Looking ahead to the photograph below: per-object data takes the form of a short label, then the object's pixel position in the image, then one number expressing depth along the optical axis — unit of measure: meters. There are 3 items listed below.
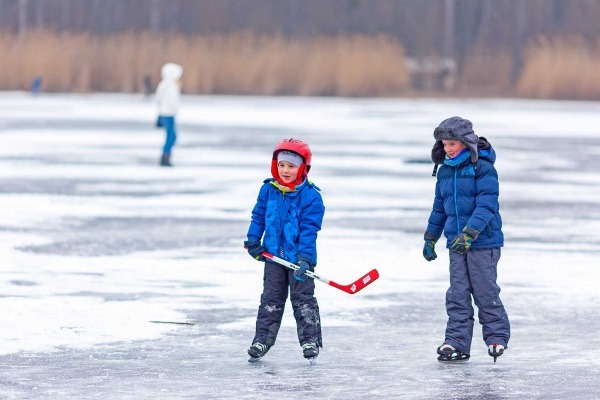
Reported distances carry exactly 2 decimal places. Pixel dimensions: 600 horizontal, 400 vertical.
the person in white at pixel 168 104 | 39.25
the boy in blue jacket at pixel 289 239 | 14.18
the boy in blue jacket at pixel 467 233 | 14.30
